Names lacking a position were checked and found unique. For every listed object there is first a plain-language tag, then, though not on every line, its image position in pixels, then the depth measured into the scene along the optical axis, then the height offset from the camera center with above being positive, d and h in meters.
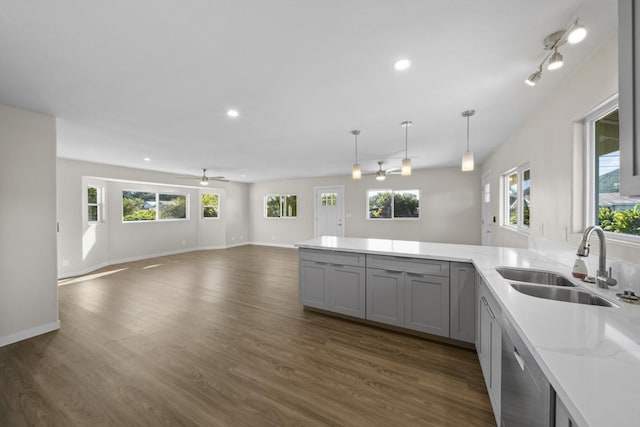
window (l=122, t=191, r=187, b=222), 6.41 +0.15
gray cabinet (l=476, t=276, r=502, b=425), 1.44 -0.88
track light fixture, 1.31 +1.03
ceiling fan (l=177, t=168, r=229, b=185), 6.11 +1.00
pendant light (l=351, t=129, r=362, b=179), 3.48 +0.63
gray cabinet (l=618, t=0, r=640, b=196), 0.80 +0.40
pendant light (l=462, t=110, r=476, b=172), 2.70 +0.57
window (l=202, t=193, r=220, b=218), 8.22 +0.22
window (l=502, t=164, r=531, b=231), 3.31 +0.20
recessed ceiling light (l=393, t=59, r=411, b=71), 1.82 +1.12
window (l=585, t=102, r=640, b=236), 1.60 +0.23
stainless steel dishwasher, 0.82 -0.71
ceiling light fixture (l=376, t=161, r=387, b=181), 4.69 +0.70
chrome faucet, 1.39 -0.28
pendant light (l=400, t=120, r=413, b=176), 3.02 +0.60
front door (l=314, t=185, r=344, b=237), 7.87 +0.00
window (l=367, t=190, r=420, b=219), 6.98 +0.21
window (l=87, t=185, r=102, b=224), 5.54 +0.18
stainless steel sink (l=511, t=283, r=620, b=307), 1.44 -0.51
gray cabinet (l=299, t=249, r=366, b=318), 2.79 -0.84
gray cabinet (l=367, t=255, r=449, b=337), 2.35 -0.84
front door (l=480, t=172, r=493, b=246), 5.22 -0.03
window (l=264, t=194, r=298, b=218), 8.65 +0.22
